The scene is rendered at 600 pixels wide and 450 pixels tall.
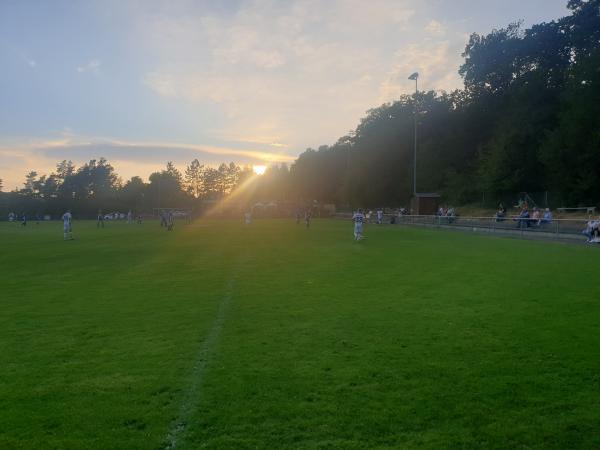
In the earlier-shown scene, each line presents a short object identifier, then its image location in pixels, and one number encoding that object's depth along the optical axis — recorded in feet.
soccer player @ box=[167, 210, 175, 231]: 133.90
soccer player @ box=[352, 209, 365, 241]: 85.10
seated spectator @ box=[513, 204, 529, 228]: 91.18
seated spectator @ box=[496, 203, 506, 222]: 100.94
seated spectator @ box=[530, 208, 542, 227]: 87.59
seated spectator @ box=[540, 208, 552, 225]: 84.95
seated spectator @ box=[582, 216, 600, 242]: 71.15
